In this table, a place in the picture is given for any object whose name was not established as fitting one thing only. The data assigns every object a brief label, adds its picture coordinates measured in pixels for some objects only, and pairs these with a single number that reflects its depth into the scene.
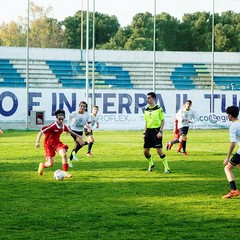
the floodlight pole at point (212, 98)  54.12
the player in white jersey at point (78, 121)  23.58
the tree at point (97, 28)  108.12
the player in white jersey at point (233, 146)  14.05
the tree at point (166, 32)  104.25
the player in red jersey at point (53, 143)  18.25
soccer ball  17.55
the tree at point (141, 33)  100.81
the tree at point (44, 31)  107.18
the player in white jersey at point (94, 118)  27.95
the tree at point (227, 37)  97.06
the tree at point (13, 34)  110.00
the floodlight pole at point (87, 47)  49.43
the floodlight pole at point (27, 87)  49.46
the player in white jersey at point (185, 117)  27.62
